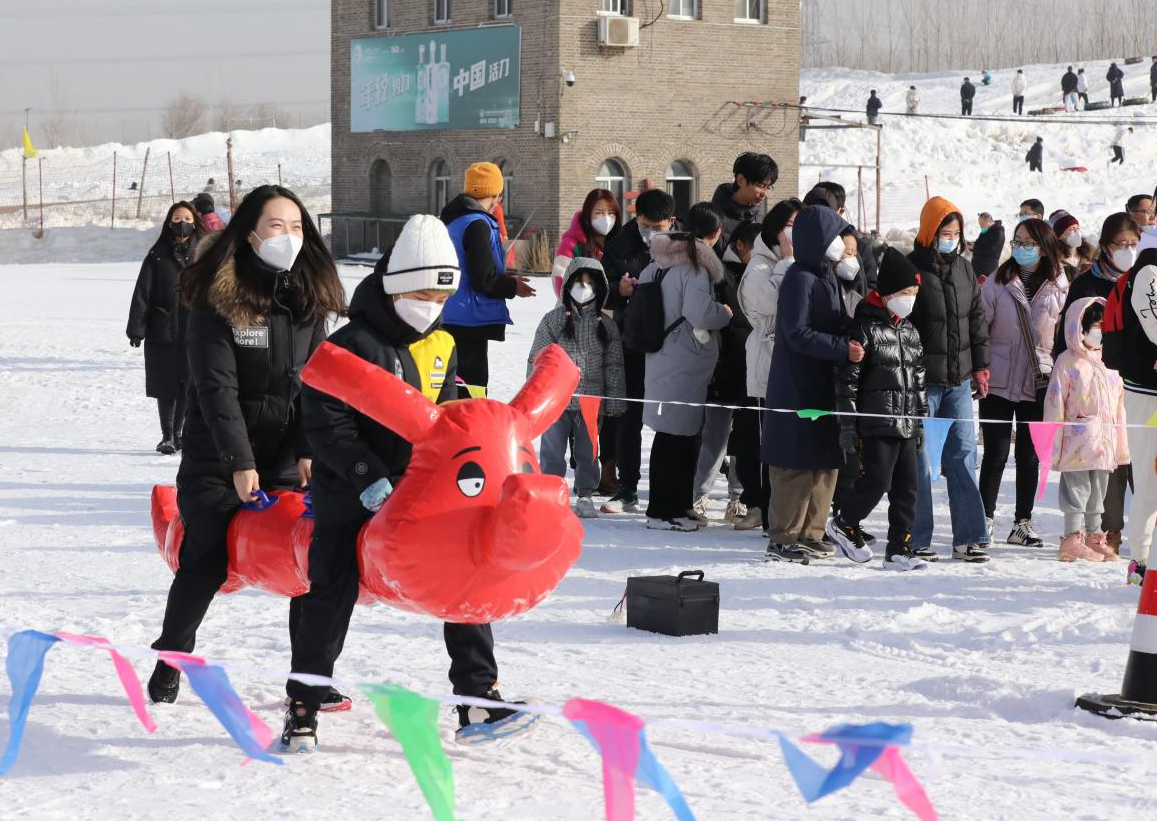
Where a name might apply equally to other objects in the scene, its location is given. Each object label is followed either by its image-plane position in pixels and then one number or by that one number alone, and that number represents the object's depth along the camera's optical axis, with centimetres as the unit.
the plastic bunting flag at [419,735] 787
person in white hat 987
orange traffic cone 1101
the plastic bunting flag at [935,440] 1744
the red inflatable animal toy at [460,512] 871
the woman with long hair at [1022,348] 1880
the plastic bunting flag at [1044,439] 1767
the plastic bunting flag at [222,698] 865
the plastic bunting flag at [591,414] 2016
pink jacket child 1767
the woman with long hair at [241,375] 1087
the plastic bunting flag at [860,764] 676
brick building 7950
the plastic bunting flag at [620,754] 724
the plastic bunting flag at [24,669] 937
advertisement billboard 8181
